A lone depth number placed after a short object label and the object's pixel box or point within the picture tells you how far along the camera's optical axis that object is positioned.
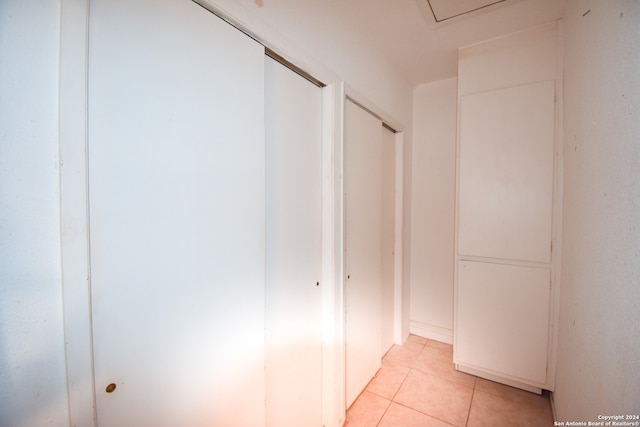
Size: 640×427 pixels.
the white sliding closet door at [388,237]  2.32
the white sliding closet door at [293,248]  1.21
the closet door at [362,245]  1.73
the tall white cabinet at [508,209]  1.81
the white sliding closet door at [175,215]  0.66
